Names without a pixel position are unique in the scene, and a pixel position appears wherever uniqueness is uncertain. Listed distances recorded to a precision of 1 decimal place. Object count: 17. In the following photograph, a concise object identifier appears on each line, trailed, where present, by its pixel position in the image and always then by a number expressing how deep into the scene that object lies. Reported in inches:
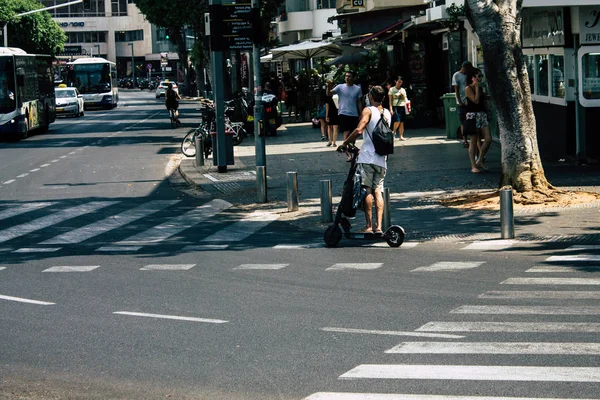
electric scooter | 493.4
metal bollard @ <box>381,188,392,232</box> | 520.1
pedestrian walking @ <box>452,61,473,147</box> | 817.0
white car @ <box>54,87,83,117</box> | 2443.4
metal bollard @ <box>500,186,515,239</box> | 497.4
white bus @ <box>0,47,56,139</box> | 1507.1
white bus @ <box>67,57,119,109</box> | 2866.6
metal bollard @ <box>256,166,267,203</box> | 681.6
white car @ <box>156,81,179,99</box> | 3854.8
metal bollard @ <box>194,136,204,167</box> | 973.1
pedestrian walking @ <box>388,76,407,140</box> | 1123.3
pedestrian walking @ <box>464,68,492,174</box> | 746.2
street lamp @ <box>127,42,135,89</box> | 5646.2
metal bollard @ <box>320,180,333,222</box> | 563.2
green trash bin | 1090.7
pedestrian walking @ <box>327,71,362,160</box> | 928.3
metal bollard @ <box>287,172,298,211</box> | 618.7
